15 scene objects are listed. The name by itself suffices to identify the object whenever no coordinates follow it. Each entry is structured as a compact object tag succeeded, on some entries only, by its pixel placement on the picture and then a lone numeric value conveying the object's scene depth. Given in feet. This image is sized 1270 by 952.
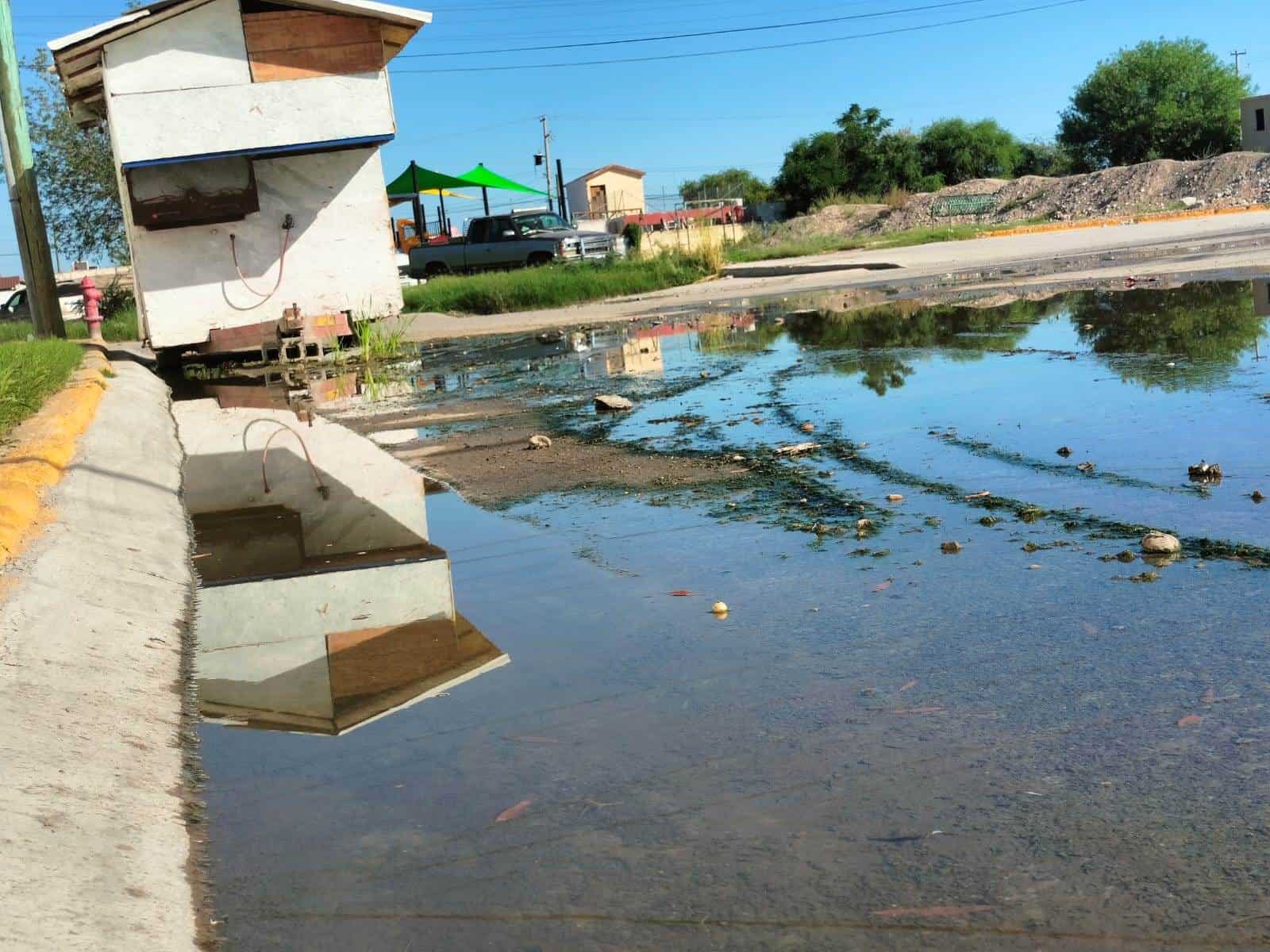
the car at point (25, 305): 124.47
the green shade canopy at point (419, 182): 122.06
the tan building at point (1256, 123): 186.39
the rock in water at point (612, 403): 34.55
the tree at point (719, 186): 311.37
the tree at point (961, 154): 209.26
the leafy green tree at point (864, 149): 198.29
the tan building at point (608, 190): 254.47
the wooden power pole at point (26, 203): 62.85
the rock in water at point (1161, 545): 16.46
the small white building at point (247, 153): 55.21
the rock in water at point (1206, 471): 19.75
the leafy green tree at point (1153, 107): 205.67
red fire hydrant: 61.67
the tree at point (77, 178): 108.17
